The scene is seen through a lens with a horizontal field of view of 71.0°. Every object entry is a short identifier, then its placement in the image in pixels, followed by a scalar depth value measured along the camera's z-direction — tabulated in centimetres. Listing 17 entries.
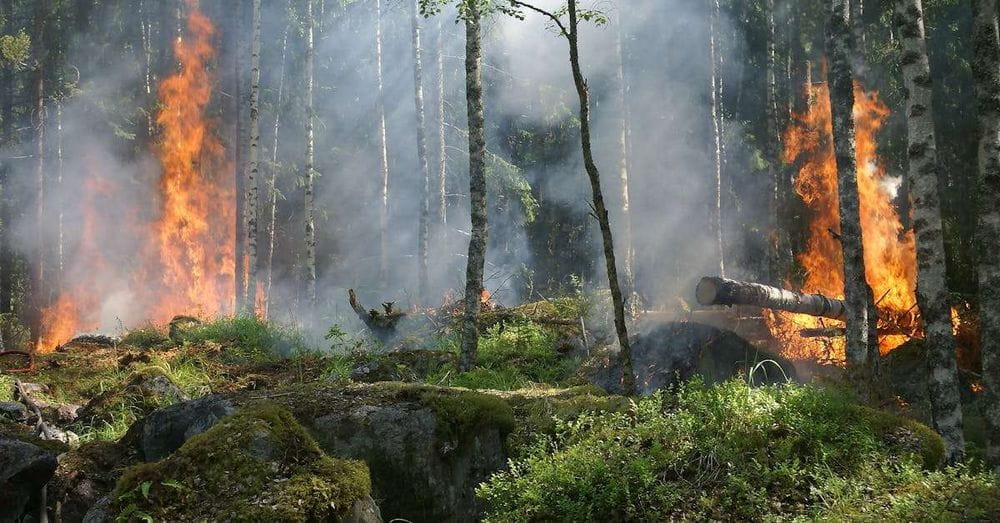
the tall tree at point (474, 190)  1106
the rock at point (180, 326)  1543
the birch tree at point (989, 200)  752
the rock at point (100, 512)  365
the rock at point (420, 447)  518
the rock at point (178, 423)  577
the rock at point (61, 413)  880
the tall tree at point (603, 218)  708
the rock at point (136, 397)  859
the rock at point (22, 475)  522
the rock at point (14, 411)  819
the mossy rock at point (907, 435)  472
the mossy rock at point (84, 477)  579
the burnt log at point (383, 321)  1580
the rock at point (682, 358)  1162
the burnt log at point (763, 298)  1223
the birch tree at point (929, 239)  791
